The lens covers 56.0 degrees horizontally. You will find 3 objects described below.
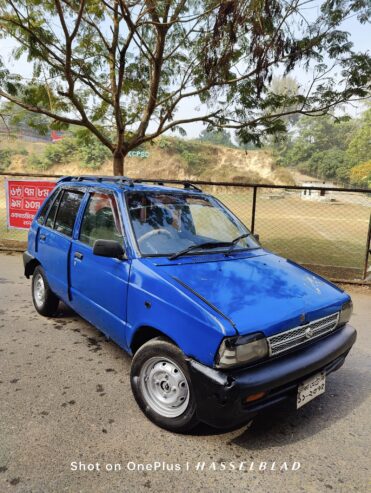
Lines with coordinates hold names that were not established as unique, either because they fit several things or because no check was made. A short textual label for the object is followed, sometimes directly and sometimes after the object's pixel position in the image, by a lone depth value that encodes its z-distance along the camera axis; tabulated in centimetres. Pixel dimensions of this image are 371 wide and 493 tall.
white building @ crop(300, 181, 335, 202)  3494
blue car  214
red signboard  799
